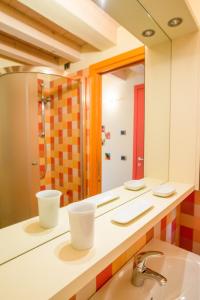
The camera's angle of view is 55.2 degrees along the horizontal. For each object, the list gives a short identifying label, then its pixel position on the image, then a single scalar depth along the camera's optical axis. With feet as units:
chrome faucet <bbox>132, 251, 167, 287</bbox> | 2.52
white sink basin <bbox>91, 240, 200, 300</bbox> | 2.48
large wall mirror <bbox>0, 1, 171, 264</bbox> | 1.90
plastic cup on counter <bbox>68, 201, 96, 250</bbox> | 1.66
